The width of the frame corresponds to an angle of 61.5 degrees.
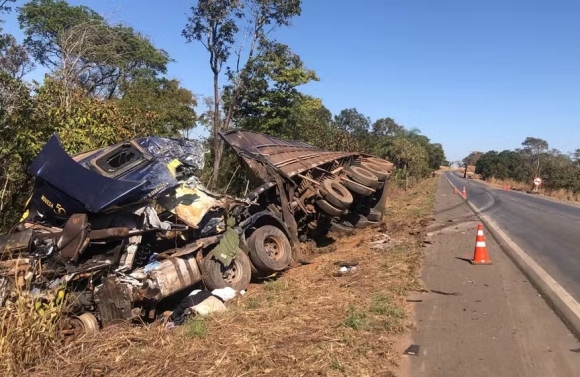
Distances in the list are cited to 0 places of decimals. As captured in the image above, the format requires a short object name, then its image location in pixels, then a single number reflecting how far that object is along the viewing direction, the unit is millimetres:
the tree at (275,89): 22734
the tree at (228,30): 22391
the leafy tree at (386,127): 90250
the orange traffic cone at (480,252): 9062
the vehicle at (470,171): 116062
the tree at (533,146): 120581
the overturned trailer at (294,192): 8734
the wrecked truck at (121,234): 5391
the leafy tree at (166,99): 26469
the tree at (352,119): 99062
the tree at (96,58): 33853
